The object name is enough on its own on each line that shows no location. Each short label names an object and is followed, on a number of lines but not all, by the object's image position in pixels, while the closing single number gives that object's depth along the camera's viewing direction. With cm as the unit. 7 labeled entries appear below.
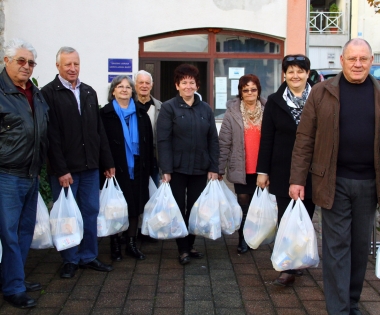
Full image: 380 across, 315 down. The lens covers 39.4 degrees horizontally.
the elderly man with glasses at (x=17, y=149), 380
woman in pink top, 526
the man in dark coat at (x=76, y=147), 444
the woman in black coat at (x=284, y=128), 443
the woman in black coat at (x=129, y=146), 507
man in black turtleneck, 351
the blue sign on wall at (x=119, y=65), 1023
